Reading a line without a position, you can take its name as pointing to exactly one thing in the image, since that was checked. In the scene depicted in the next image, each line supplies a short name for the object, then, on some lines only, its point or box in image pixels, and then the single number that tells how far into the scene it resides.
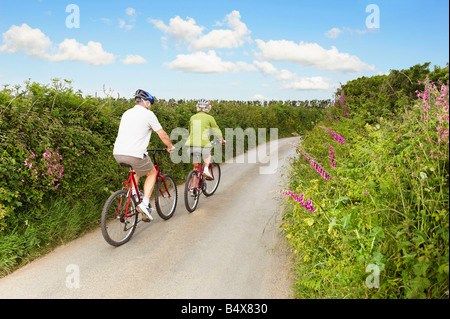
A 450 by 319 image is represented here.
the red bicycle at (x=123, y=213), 4.82
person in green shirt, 6.68
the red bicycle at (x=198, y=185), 6.47
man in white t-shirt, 4.86
